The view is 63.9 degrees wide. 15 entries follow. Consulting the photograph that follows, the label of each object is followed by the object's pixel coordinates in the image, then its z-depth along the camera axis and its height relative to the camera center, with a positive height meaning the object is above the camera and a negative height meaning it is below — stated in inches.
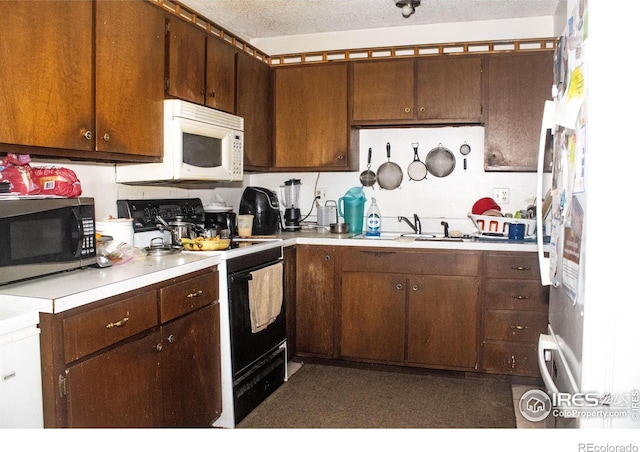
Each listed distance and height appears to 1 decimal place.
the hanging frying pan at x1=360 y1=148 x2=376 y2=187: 150.7 +5.7
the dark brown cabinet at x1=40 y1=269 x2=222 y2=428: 61.5 -23.3
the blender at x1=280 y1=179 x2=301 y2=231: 149.3 -2.2
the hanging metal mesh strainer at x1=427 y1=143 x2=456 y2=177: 144.6 +10.1
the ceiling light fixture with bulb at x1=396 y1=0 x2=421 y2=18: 120.0 +45.4
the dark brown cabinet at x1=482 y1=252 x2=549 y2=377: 118.2 -26.9
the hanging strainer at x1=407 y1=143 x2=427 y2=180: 146.8 +8.2
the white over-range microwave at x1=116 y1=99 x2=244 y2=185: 98.3 +9.4
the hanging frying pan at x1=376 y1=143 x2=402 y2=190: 148.7 +6.3
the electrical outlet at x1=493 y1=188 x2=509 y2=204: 141.0 +0.6
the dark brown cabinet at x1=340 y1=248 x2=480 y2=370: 122.6 -27.1
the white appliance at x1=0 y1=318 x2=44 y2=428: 55.6 -20.8
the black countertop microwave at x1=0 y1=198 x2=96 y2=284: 65.7 -5.9
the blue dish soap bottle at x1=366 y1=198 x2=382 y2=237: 144.3 -7.8
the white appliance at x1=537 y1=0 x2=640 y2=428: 44.9 -5.0
